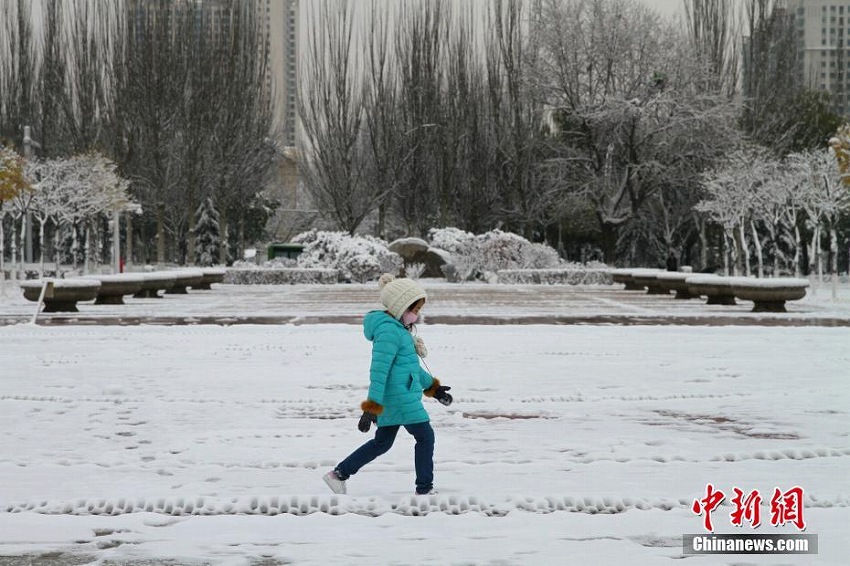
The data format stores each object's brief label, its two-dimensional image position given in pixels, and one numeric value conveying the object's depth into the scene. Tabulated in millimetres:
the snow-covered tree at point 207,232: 58625
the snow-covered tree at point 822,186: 34781
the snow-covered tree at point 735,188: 37406
